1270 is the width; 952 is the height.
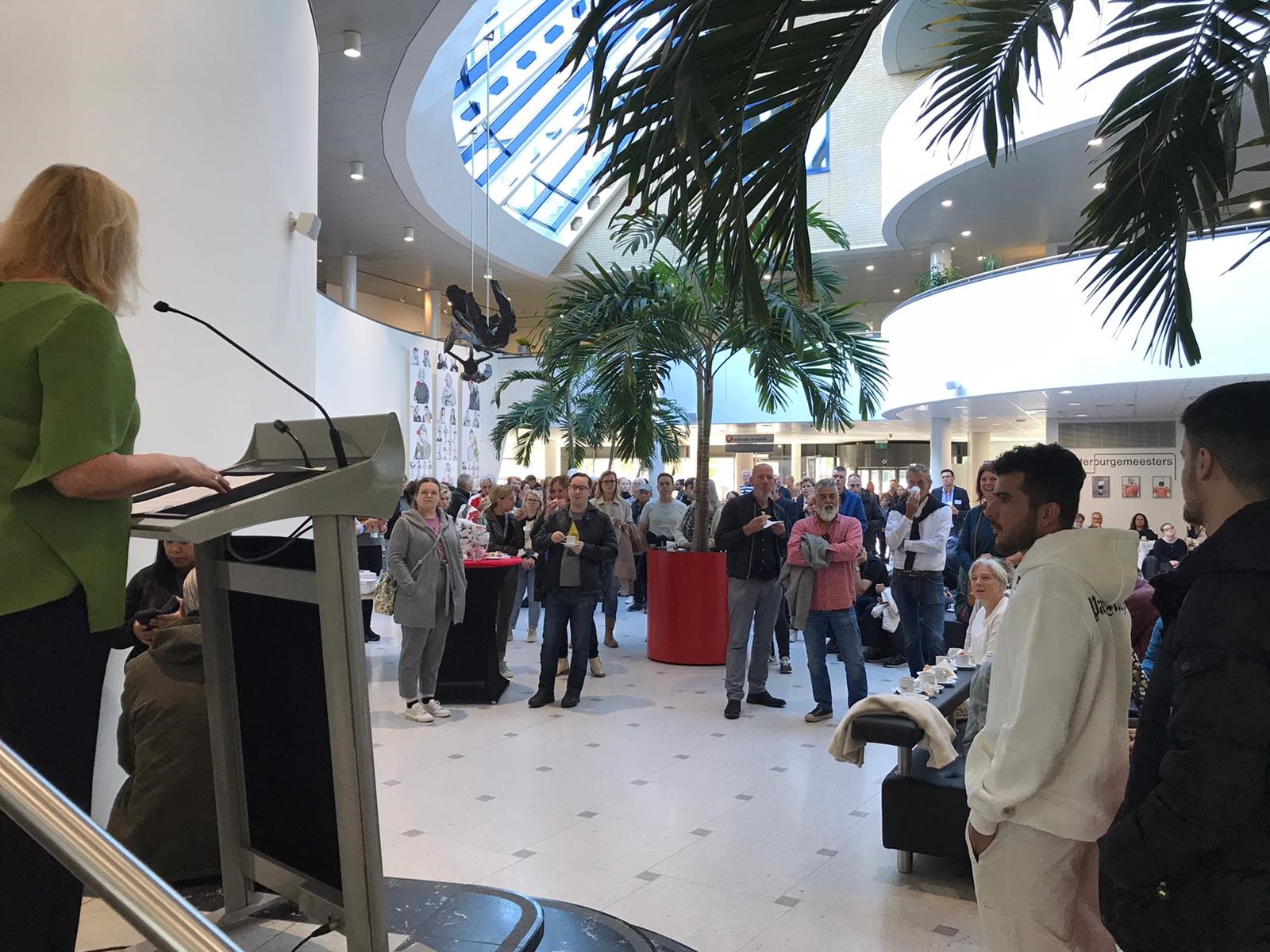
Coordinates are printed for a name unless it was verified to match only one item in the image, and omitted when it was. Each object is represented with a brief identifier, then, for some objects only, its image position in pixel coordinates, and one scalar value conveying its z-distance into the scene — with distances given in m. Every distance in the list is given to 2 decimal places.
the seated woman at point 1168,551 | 9.02
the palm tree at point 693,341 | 7.75
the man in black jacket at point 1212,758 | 1.49
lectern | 1.79
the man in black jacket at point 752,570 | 6.48
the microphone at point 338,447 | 1.85
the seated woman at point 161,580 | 3.90
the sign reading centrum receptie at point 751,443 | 19.42
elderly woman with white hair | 4.73
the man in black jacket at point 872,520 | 10.05
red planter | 8.09
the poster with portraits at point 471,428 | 21.53
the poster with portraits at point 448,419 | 20.27
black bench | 3.59
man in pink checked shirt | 6.30
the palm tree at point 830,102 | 1.91
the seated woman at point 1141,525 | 11.75
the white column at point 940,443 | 17.75
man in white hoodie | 1.96
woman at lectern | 1.64
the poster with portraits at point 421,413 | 19.05
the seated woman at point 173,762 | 3.04
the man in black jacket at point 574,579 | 6.72
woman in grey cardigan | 6.09
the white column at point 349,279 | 21.47
